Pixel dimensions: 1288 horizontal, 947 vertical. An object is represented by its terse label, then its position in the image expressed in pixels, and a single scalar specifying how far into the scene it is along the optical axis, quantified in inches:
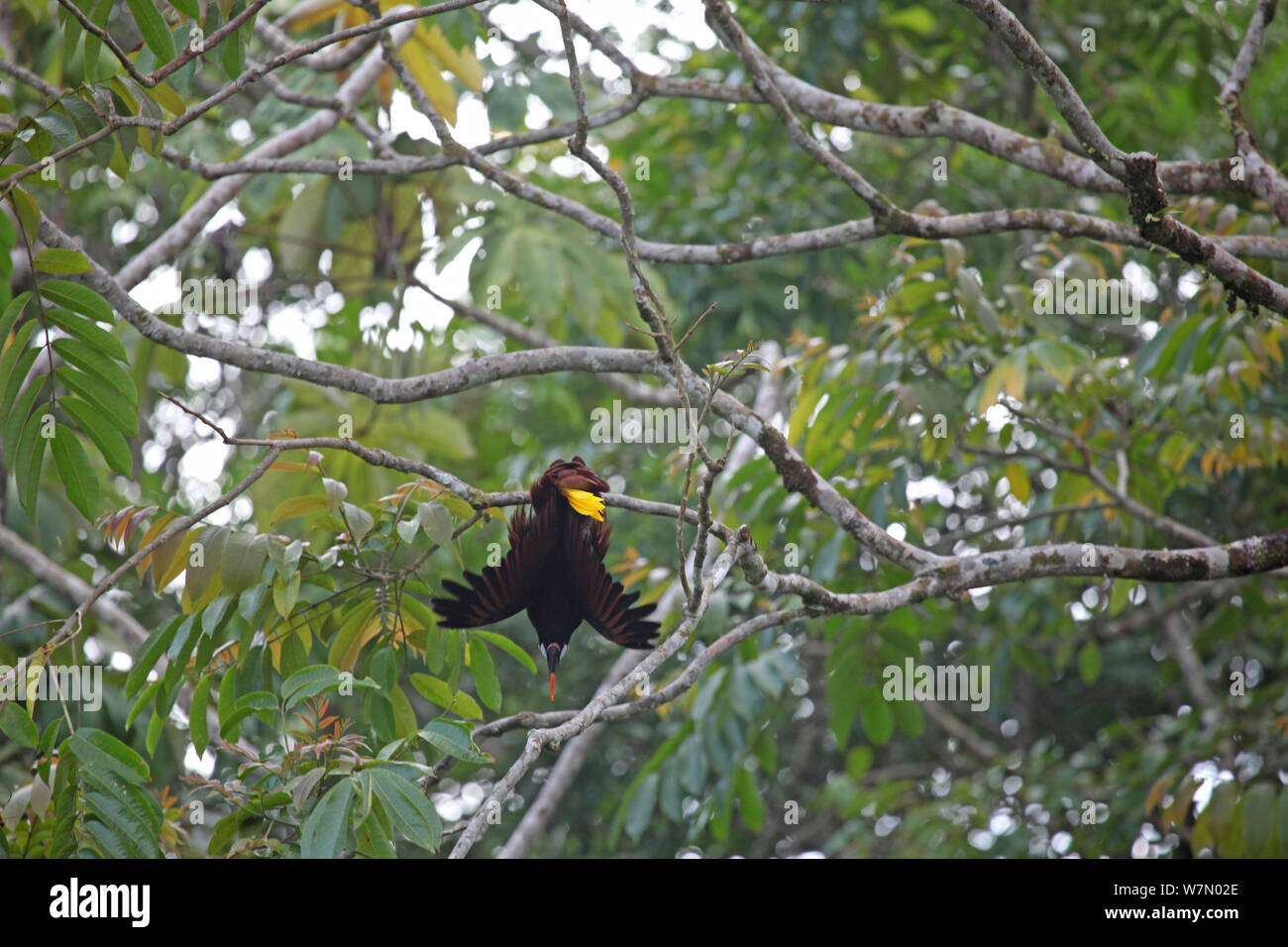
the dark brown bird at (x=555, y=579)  218.5
